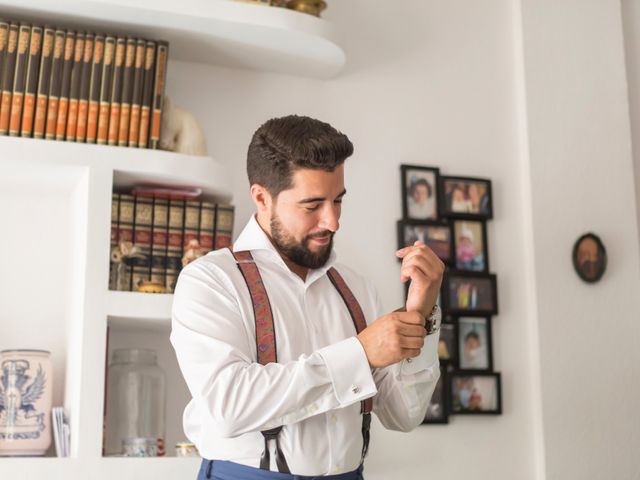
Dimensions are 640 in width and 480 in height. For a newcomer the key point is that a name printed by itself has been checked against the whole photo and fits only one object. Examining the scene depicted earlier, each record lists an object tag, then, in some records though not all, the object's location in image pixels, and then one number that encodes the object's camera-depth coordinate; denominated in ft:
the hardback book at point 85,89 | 8.82
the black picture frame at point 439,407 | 10.23
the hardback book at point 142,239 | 8.93
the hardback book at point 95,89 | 8.85
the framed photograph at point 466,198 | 10.68
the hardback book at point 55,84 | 8.75
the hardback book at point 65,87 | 8.77
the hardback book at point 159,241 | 9.00
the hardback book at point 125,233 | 8.84
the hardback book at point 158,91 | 9.02
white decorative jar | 8.42
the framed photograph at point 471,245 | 10.69
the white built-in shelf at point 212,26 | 8.89
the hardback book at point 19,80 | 8.65
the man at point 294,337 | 6.31
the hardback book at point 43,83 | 8.72
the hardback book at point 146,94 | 8.97
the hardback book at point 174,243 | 9.03
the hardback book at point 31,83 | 8.70
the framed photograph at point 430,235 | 10.43
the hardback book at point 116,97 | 8.89
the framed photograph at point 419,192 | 10.52
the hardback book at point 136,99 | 8.93
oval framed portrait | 10.85
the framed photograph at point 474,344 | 10.55
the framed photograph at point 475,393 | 10.38
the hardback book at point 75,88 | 8.80
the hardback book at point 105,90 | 8.87
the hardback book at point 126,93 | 8.91
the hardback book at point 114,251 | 8.78
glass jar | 8.92
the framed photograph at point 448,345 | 10.48
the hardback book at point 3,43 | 8.71
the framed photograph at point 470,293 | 10.55
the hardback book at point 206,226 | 9.17
